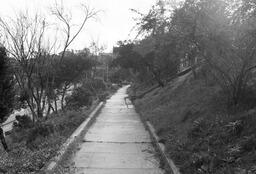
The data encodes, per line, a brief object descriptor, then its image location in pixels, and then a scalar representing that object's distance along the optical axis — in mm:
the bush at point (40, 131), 9180
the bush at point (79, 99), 20844
